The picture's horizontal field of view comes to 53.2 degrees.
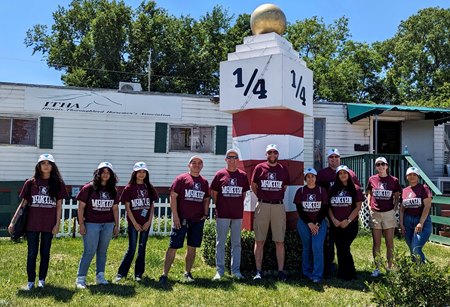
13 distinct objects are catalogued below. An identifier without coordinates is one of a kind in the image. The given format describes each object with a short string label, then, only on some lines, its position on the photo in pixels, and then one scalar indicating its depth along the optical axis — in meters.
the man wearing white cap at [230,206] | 6.09
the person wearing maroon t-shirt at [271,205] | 6.12
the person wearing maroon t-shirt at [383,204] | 6.38
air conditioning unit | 13.63
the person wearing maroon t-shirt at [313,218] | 6.11
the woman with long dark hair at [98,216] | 5.64
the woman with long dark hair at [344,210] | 6.20
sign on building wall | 12.31
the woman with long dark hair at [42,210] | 5.47
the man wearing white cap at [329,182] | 6.52
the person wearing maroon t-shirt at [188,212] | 5.97
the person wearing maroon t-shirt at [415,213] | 6.09
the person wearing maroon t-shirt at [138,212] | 5.99
